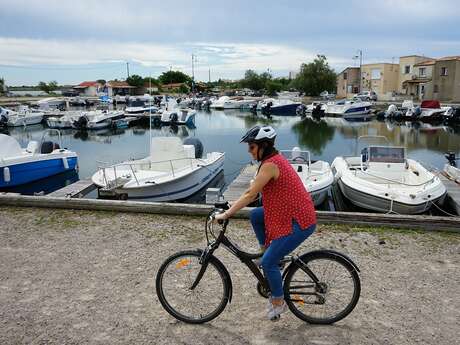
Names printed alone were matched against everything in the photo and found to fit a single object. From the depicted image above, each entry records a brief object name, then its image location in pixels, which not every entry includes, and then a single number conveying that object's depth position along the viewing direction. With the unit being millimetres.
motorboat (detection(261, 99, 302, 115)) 64562
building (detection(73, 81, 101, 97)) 116250
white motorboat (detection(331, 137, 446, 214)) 10644
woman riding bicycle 3252
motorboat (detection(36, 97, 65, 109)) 65375
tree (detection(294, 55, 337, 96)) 86500
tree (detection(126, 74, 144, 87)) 116812
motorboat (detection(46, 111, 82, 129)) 43312
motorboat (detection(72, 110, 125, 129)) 42688
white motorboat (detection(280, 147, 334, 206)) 11867
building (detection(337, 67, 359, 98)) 88188
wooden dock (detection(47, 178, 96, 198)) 12416
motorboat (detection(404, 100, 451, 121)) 48938
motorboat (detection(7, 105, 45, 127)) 44688
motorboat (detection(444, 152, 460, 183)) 13922
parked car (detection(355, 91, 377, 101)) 69438
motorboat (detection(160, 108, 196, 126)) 46512
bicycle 3586
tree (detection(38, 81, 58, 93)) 123050
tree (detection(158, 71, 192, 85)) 138125
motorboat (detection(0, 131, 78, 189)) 16375
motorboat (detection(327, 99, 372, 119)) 55562
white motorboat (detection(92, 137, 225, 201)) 12523
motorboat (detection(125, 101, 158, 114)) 55188
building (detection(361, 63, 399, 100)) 80625
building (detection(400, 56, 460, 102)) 63531
